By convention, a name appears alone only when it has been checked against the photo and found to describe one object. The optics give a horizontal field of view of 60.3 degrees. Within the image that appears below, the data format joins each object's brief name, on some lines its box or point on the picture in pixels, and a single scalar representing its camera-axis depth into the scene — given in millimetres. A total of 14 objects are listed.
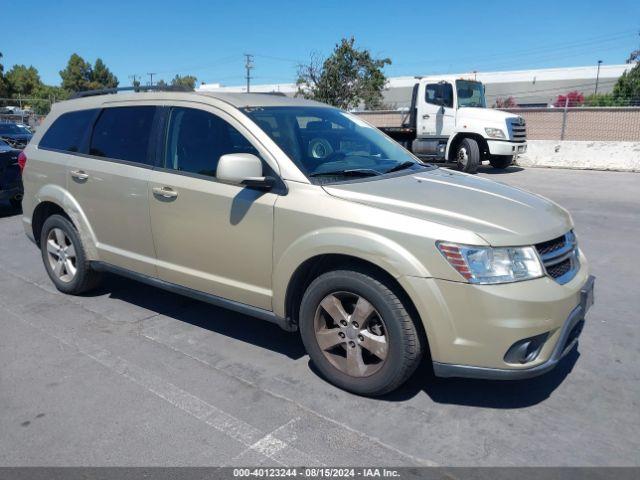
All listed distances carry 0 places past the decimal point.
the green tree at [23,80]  68500
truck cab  15453
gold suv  2941
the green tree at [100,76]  80625
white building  53375
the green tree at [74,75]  78250
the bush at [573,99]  42781
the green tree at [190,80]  97562
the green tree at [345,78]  29609
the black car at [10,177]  9406
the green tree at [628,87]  42941
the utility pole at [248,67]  73588
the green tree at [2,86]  61244
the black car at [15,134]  18122
